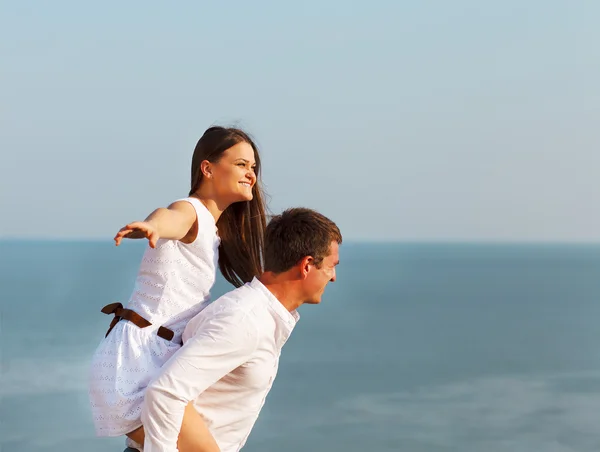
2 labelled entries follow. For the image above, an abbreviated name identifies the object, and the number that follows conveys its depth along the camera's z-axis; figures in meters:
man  5.03
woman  5.56
